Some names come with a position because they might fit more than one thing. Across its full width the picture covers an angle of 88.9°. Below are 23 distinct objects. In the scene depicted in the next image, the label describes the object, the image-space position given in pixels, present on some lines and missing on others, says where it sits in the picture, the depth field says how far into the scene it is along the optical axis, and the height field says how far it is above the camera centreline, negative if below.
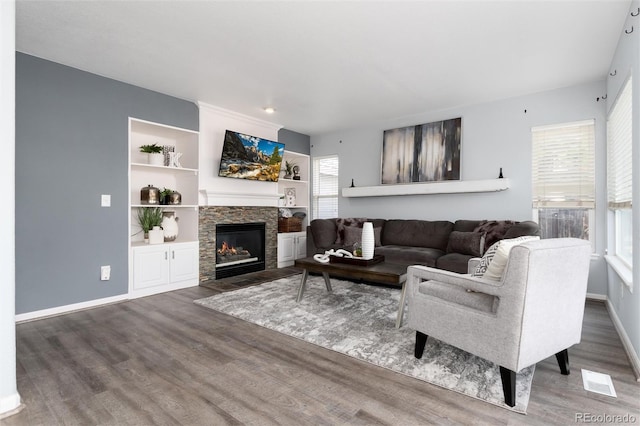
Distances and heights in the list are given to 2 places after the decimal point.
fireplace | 5.10 -0.62
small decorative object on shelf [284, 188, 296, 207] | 6.53 +0.31
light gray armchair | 1.73 -0.57
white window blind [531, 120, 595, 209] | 3.93 +0.59
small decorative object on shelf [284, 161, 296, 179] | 6.34 +0.81
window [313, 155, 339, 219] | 6.50 +0.50
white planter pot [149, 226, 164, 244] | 4.27 -0.31
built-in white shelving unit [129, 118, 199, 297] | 4.06 -0.02
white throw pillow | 1.96 -0.31
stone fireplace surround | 4.75 -0.22
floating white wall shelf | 4.49 +0.37
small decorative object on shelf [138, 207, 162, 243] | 4.29 -0.09
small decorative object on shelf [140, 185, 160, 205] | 4.21 +0.21
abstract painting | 4.92 +0.95
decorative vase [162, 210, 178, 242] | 4.41 -0.20
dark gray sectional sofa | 4.12 -0.37
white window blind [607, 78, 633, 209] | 2.67 +0.57
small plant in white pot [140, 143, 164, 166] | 4.21 +0.76
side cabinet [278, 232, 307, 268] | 5.97 -0.67
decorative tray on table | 3.24 -0.51
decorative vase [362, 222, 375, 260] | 3.42 -0.34
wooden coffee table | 2.90 -0.58
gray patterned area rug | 2.03 -1.03
